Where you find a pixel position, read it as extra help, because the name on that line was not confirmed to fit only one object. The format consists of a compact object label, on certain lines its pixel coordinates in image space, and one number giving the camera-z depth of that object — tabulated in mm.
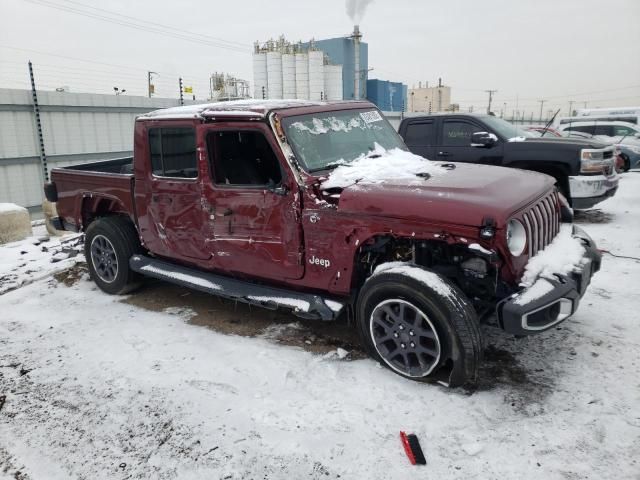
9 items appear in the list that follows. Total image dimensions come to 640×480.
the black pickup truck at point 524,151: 7660
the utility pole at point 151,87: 14300
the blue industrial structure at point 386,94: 33969
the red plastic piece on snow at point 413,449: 2693
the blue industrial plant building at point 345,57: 30812
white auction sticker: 4711
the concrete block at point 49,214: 8430
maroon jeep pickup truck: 3172
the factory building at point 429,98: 39969
